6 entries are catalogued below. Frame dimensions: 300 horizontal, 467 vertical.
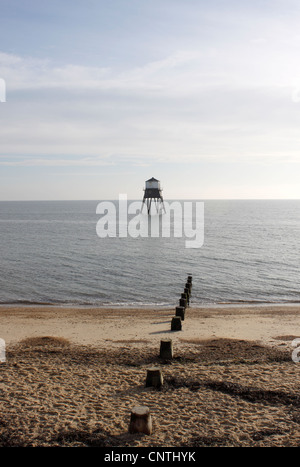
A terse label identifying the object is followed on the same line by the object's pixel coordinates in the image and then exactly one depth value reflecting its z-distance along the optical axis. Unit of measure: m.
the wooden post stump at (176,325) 16.09
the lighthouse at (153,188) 84.81
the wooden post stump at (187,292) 23.39
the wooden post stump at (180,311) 17.77
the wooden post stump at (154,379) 9.35
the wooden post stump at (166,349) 11.55
